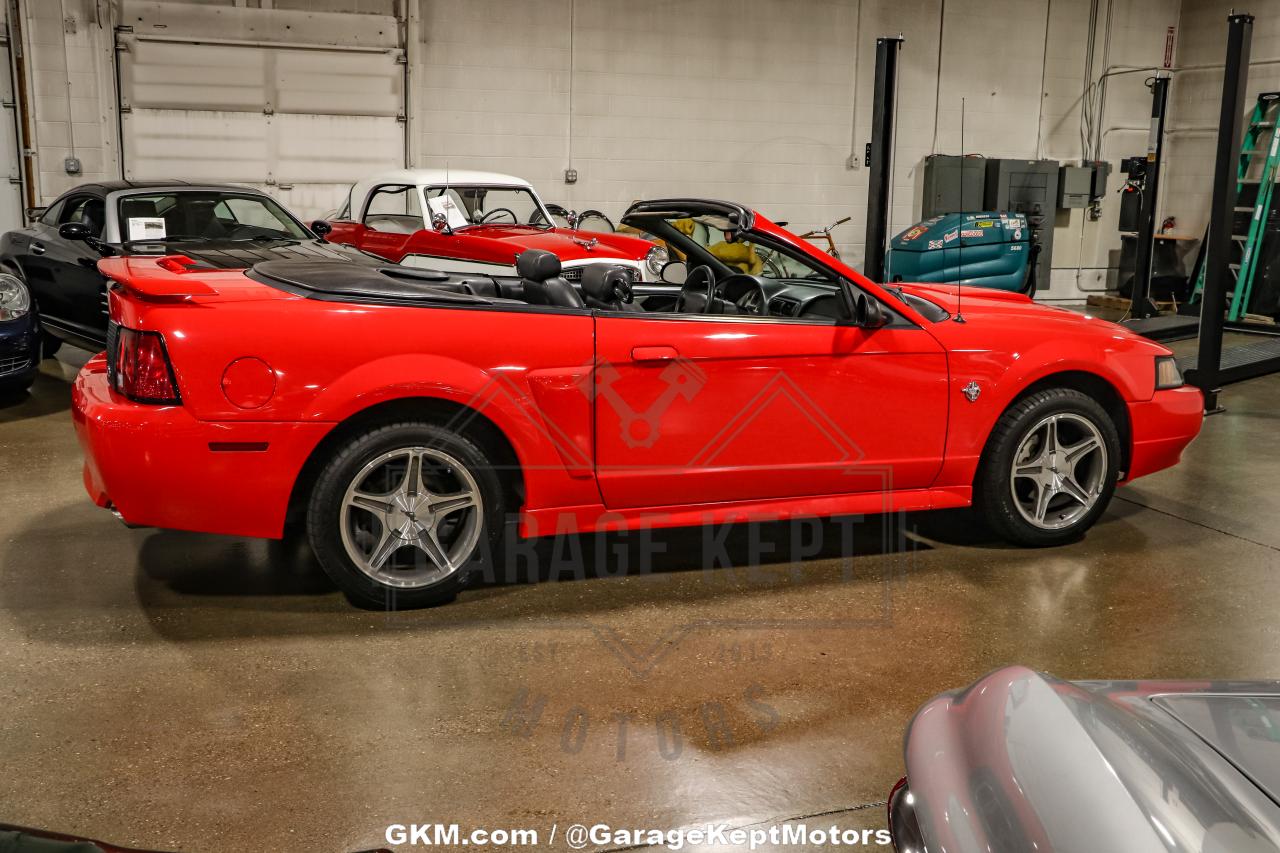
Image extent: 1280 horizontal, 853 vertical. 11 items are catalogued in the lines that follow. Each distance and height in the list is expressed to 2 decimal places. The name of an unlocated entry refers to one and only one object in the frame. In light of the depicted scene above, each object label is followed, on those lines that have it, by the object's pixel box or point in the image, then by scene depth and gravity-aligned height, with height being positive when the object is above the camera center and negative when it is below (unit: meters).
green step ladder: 11.80 +0.51
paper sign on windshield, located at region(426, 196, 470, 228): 8.88 +0.00
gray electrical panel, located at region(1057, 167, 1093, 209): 14.30 +0.45
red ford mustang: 3.40 -0.64
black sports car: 7.24 -0.24
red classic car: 8.04 -0.15
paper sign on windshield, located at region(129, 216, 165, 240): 7.40 -0.17
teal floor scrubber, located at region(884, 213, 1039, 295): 12.50 -0.35
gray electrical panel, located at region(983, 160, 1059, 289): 14.07 +0.35
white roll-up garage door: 11.61 +1.12
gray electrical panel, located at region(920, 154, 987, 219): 13.78 +0.43
